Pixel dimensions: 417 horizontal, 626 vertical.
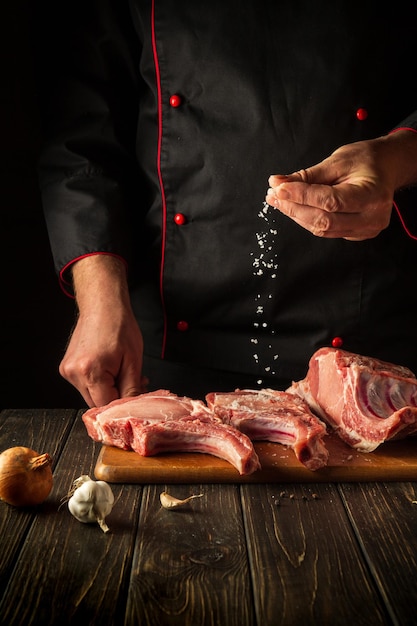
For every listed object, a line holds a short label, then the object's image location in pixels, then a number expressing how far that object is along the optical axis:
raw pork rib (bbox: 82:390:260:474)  0.84
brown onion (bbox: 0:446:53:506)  0.76
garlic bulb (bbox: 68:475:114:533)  0.74
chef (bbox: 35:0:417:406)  1.03
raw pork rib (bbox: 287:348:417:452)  0.87
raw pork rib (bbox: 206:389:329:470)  0.84
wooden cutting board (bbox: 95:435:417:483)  0.82
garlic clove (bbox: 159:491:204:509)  0.77
